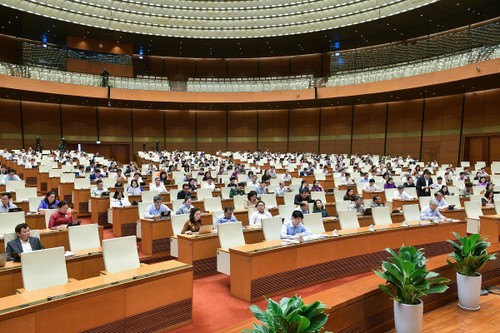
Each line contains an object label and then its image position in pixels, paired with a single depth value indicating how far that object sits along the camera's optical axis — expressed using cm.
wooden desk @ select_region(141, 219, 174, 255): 736
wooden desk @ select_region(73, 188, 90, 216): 1027
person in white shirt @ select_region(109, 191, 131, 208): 884
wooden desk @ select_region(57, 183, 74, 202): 1119
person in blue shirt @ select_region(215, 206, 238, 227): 700
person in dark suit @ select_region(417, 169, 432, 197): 1138
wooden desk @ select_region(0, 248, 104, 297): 455
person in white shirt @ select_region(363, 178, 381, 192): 1195
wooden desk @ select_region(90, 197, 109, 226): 938
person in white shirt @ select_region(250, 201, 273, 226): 765
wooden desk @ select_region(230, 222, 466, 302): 547
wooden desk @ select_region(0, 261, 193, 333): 352
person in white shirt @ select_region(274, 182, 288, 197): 1106
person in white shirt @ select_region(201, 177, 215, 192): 1185
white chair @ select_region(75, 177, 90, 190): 1066
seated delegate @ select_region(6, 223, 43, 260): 511
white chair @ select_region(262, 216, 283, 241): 667
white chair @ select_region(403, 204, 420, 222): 826
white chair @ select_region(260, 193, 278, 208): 988
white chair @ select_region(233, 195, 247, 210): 955
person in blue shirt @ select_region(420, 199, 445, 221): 798
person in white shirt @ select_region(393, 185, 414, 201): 1056
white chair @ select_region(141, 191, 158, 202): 943
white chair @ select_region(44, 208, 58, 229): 705
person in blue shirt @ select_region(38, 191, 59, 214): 778
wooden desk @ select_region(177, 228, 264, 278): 636
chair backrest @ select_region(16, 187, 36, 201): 914
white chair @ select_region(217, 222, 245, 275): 580
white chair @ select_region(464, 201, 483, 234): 814
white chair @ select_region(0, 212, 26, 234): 656
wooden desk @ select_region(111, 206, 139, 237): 842
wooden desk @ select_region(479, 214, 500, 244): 780
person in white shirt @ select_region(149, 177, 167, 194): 1116
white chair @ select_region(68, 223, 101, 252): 576
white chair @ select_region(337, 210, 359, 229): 754
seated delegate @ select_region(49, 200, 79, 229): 676
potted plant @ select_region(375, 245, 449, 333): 331
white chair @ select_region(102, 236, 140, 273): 507
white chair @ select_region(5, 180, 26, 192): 999
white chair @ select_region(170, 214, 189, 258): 666
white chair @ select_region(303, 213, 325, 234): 710
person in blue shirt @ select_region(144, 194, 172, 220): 785
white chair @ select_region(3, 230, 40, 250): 525
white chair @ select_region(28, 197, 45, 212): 830
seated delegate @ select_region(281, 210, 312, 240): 646
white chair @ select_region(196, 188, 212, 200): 1058
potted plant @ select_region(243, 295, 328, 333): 244
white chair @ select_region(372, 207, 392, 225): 795
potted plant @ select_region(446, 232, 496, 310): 404
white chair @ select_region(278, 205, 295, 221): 808
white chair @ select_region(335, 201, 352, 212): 865
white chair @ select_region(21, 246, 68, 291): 432
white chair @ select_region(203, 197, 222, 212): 912
